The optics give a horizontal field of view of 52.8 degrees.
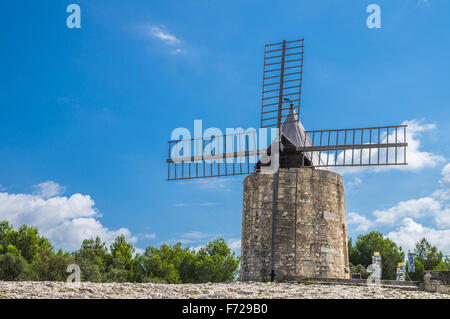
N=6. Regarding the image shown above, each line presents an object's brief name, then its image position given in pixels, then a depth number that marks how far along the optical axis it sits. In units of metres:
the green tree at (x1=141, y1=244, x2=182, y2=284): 37.41
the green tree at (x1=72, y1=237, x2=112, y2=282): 29.41
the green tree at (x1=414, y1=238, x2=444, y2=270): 38.47
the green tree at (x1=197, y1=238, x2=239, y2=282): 39.31
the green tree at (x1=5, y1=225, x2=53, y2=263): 36.34
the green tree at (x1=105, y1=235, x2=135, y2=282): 35.47
